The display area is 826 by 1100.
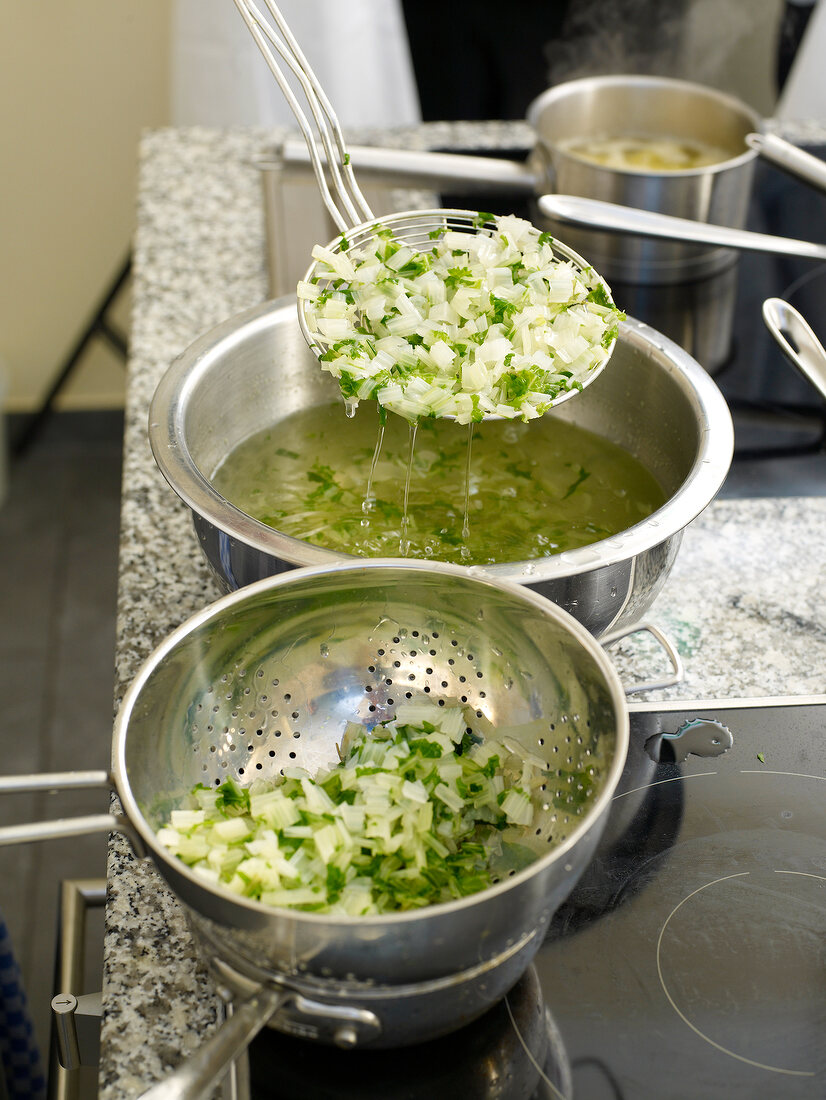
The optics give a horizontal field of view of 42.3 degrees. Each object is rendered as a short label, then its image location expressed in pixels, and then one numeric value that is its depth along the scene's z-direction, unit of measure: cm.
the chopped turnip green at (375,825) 57
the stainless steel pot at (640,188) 128
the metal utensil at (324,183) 92
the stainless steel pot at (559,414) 72
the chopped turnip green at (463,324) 85
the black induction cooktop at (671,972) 59
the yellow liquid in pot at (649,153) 148
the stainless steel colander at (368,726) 50
